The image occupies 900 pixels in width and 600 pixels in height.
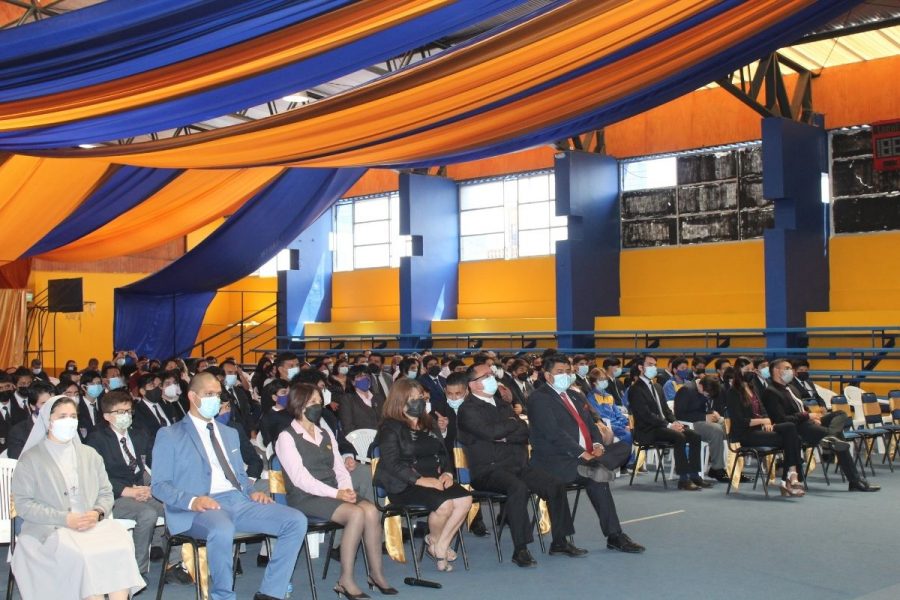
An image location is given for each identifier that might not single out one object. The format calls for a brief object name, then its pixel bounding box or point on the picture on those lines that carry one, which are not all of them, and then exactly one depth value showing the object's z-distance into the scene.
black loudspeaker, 17.82
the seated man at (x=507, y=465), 6.53
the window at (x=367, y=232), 22.73
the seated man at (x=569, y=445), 6.86
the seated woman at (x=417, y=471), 6.29
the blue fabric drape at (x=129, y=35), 5.70
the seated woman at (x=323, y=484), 5.72
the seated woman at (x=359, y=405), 8.80
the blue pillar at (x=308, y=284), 23.02
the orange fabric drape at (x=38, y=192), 10.07
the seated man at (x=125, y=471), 6.00
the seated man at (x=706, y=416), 9.91
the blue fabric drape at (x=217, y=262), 14.03
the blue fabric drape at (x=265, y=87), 6.30
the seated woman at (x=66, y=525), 4.68
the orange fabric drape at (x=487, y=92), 6.96
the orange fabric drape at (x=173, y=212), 12.97
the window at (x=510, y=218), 20.00
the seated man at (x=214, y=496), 5.17
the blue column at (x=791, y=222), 15.34
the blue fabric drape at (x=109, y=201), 11.64
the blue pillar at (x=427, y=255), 20.27
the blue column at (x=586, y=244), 17.72
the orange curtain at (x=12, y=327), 17.86
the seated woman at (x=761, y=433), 8.88
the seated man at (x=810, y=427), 9.13
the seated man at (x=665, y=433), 9.41
